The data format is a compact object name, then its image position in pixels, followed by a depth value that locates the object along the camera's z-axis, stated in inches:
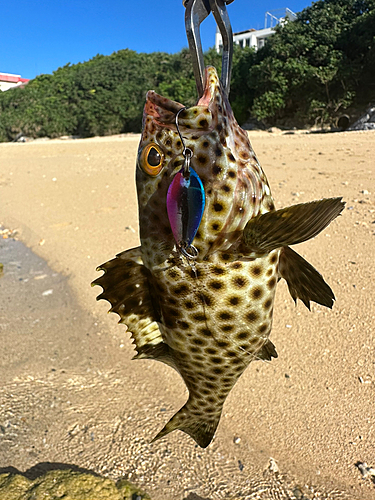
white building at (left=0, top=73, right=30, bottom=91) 2514.8
